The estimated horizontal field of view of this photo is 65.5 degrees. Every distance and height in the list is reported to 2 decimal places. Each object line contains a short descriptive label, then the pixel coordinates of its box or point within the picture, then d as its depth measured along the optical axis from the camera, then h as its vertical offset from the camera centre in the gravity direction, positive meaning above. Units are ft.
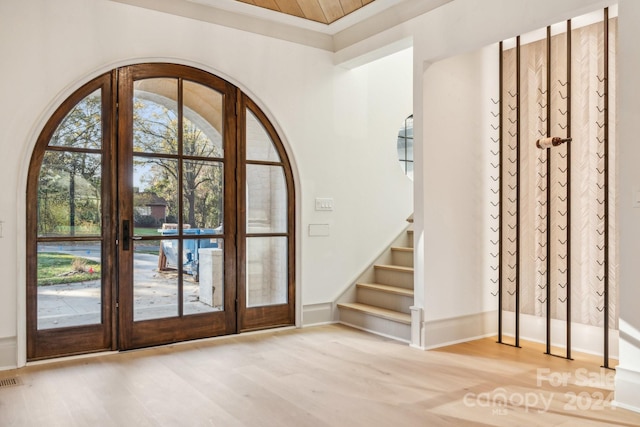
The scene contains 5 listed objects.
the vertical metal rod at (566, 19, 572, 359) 11.92 +0.34
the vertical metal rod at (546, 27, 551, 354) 12.29 +0.33
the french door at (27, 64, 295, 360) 11.85 -0.20
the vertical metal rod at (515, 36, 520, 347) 13.20 +0.57
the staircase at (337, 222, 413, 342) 14.38 -2.76
